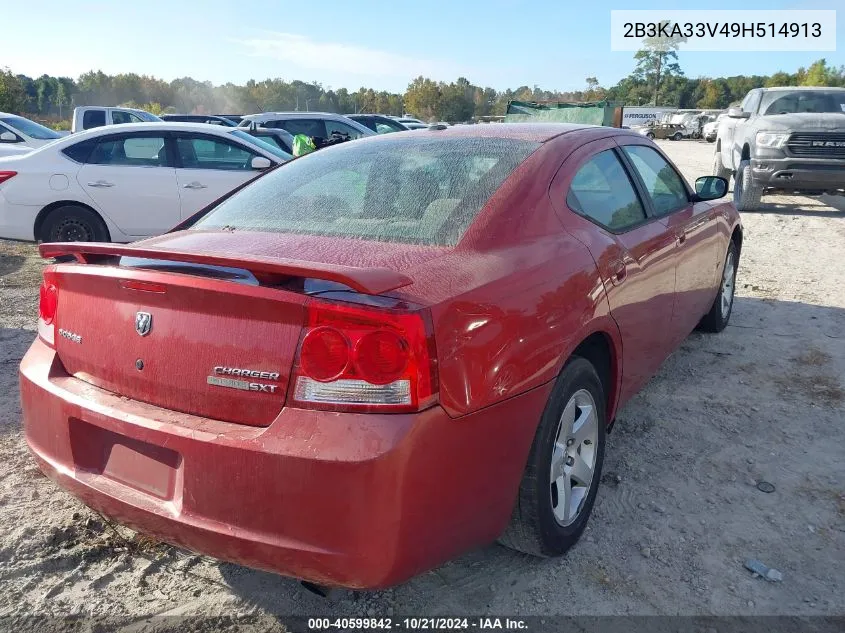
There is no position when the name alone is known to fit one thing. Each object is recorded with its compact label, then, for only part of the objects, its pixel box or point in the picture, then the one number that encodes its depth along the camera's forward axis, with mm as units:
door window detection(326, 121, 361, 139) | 14391
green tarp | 23719
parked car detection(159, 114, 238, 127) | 18359
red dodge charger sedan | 1905
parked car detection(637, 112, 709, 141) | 44406
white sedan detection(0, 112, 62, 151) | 12859
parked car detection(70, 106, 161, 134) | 15804
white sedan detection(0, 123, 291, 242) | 7602
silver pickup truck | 10273
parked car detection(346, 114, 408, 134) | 19031
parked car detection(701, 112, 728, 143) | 32969
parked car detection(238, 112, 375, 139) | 14383
